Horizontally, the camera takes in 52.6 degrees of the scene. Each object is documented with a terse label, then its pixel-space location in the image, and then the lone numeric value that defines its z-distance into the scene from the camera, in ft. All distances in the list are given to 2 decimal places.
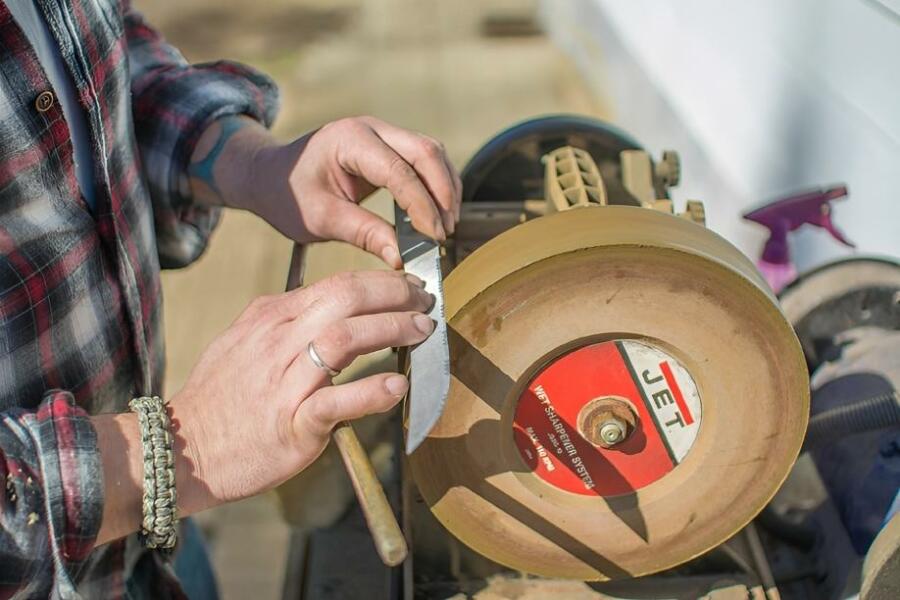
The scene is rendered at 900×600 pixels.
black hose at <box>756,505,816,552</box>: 4.33
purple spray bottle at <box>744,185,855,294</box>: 5.41
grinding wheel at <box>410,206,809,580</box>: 3.07
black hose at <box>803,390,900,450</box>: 3.94
